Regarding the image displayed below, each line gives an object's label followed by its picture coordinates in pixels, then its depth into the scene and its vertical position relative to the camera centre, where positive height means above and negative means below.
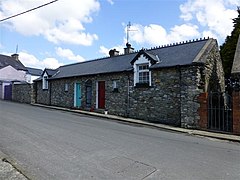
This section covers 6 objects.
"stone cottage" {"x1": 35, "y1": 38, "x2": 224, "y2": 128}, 13.44 +0.60
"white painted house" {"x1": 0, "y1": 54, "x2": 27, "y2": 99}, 33.81 +3.08
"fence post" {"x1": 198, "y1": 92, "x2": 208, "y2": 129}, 12.50 -0.97
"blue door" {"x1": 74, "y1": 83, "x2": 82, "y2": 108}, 21.86 -0.55
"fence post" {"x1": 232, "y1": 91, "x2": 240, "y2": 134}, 11.23 -0.94
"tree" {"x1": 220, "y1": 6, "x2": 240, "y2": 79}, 22.44 +4.05
